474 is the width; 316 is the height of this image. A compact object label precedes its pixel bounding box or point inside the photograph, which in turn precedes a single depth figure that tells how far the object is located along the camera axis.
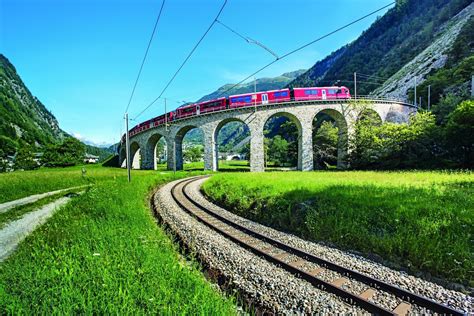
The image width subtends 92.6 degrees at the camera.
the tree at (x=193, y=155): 100.56
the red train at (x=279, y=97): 33.00
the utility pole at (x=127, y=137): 18.90
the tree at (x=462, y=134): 17.07
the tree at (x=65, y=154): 66.06
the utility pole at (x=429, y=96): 46.09
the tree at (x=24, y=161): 64.44
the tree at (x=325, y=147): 35.97
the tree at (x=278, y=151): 52.86
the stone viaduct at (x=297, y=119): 33.41
